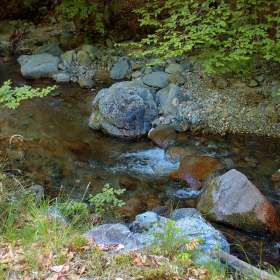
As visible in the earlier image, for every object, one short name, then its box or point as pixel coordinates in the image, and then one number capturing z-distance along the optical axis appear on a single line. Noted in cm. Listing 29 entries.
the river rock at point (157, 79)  841
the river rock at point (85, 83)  920
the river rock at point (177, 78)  838
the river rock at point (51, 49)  1052
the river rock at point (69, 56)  1013
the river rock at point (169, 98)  766
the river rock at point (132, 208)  502
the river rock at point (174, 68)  884
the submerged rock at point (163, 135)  696
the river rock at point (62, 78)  948
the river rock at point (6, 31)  1186
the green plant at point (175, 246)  287
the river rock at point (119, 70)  950
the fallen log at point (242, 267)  266
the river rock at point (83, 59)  1009
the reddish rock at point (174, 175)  605
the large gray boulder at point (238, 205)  472
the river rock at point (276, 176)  587
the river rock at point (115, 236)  305
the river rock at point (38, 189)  515
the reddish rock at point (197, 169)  578
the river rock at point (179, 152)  656
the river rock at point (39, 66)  948
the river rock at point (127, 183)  580
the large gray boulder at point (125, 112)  729
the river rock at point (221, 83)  809
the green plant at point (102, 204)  445
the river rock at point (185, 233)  301
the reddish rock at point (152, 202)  532
